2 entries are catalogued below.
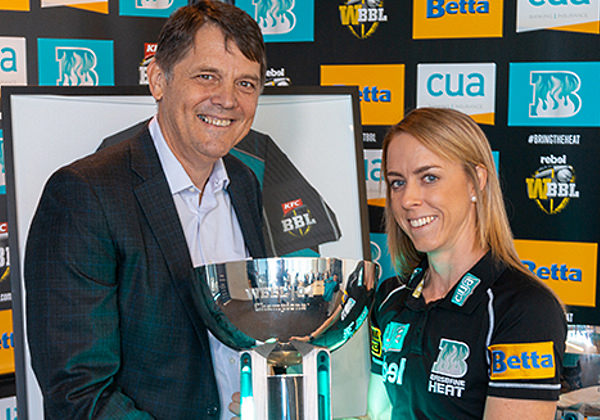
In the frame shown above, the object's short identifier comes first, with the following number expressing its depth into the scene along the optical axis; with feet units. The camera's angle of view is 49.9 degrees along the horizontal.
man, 4.42
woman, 4.36
